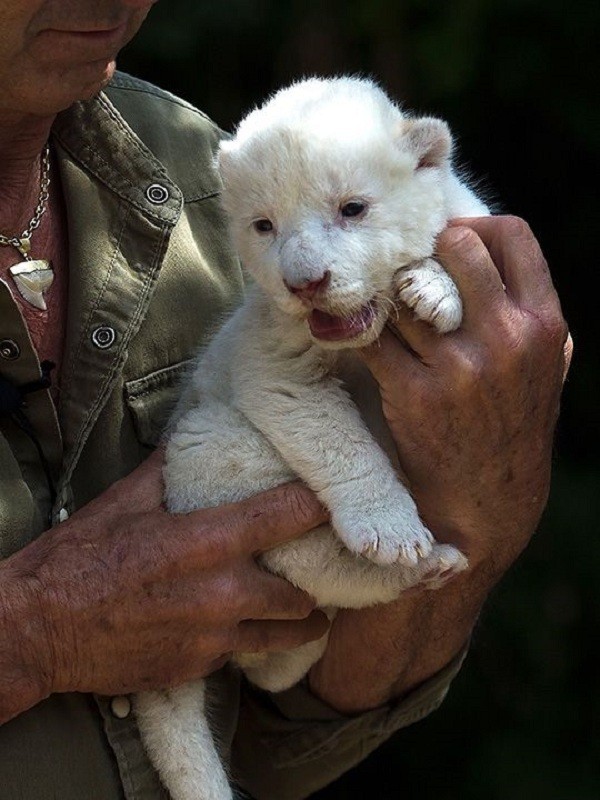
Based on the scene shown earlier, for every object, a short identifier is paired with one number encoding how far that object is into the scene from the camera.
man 5.16
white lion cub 5.09
